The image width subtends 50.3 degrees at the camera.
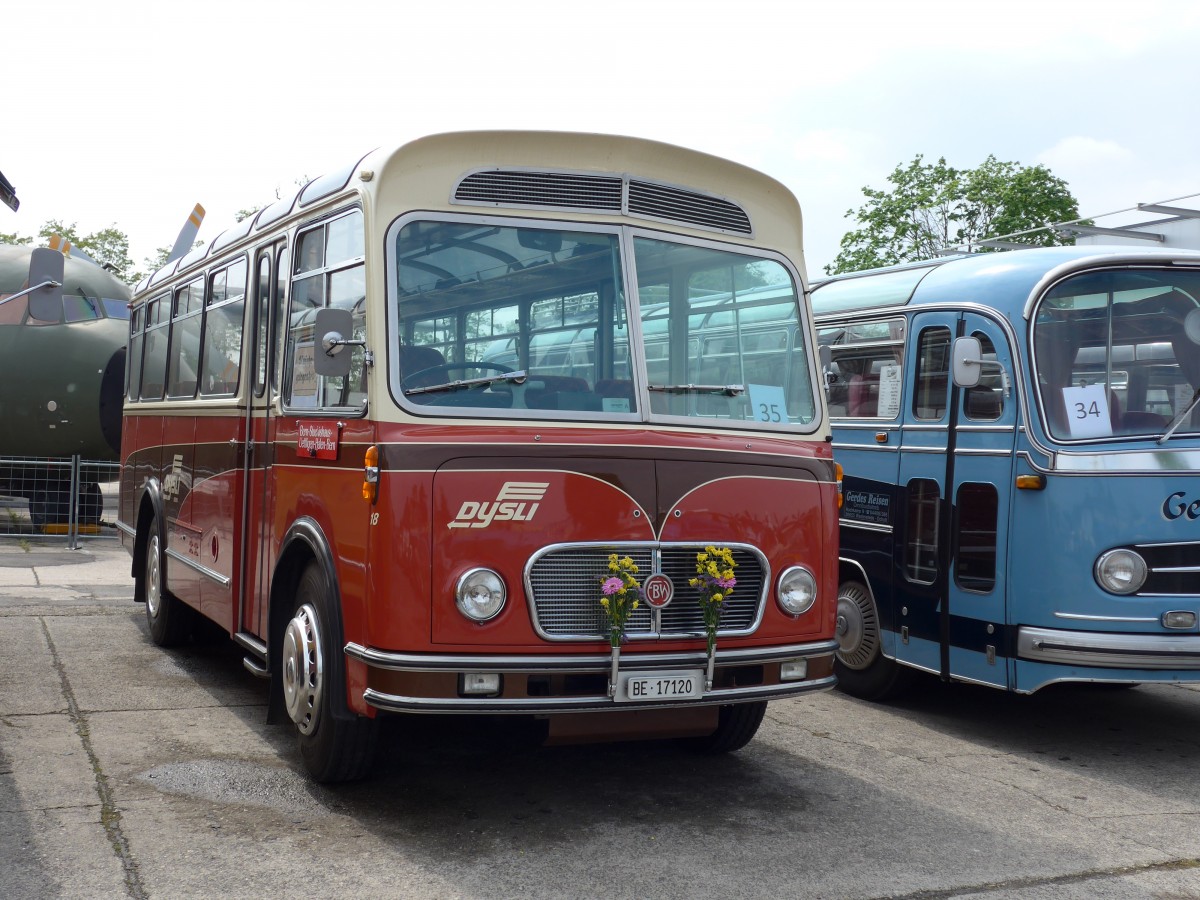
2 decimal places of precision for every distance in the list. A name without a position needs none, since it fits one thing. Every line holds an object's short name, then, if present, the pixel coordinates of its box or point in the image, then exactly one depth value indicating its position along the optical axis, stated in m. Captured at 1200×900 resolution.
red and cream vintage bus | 5.11
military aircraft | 16.88
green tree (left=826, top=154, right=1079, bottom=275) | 39.09
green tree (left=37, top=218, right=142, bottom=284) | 59.88
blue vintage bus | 6.57
